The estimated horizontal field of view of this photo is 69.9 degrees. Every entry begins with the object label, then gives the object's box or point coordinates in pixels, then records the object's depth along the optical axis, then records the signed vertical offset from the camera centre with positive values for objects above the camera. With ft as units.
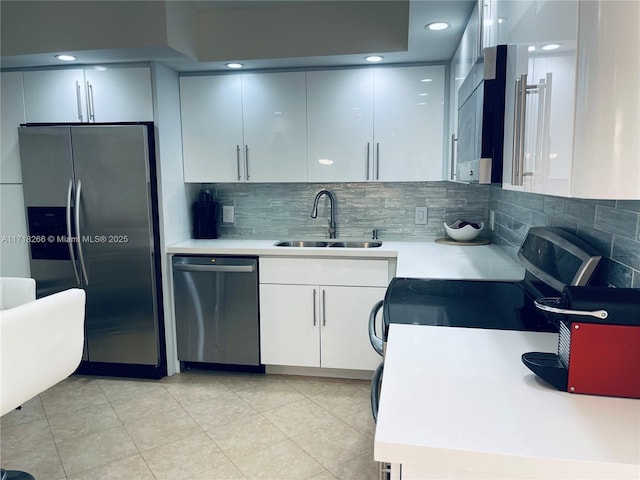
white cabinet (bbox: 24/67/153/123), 9.66 +1.94
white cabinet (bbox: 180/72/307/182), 10.26 +1.32
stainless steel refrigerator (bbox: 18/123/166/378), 9.60 -0.94
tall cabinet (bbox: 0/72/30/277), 10.07 +0.00
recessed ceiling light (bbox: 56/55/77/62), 9.14 +2.58
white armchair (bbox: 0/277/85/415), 5.05 -1.88
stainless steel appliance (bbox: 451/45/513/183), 4.48 +0.69
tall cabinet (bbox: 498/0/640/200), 2.58 +0.50
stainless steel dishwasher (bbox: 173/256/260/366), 9.96 -2.72
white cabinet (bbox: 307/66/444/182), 9.84 +1.28
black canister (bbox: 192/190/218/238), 11.19 -0.84
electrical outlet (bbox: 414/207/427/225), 10.96 -0.81
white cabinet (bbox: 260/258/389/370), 9.61 -2.71
